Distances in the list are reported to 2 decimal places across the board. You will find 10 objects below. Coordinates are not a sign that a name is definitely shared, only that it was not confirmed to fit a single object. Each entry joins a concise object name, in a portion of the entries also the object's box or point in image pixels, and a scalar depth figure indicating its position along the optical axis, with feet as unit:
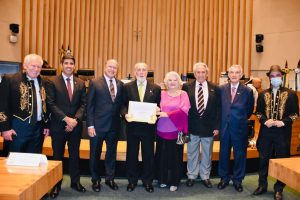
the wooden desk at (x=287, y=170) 8.71
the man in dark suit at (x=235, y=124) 13.83
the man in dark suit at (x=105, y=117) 13.02
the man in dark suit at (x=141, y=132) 13.20
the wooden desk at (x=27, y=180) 6.52
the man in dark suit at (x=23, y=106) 11.37
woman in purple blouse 13.21
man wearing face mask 12.82
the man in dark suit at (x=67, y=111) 12.38
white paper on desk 8.56
